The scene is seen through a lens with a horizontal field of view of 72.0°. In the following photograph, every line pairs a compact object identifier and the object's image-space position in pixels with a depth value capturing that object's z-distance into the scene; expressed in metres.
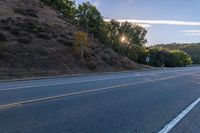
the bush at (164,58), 38.03
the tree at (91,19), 29.06
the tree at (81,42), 17.15
